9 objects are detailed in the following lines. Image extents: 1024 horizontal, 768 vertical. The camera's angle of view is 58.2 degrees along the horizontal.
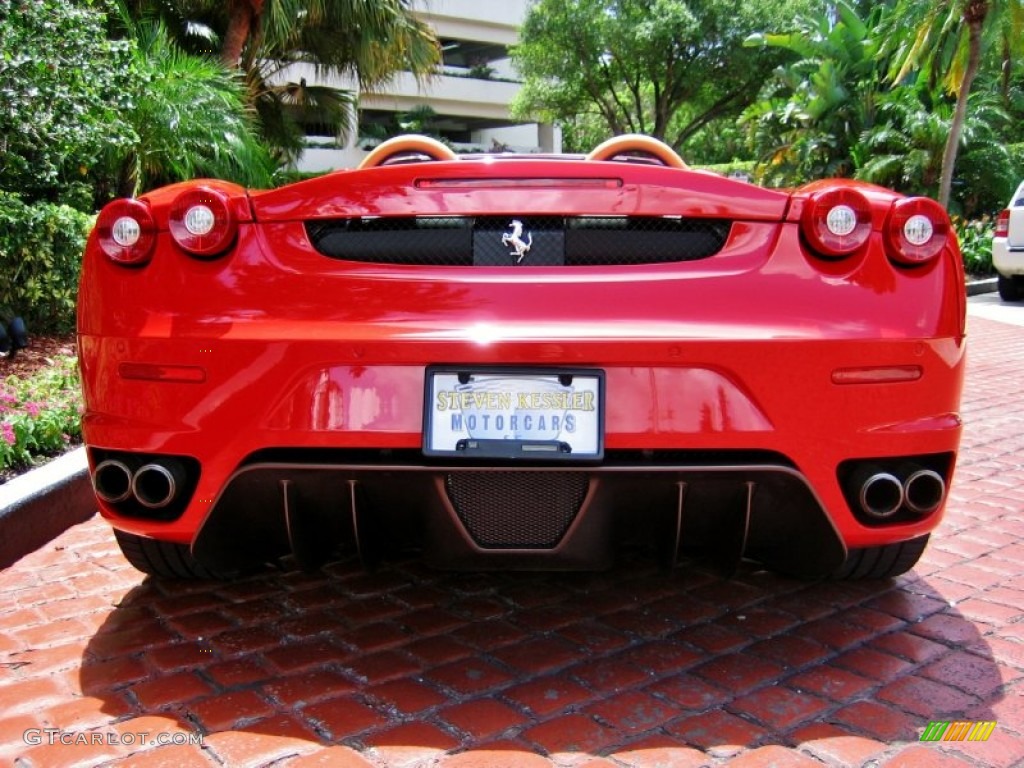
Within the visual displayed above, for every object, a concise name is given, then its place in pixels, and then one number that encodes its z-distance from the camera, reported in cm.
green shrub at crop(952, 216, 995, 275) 1506
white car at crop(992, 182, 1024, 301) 1162
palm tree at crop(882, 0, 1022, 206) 1380
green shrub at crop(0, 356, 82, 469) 367
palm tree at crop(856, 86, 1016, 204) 1689
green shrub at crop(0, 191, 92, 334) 563
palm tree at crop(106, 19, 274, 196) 841
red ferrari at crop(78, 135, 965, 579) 203
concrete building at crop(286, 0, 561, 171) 4309
